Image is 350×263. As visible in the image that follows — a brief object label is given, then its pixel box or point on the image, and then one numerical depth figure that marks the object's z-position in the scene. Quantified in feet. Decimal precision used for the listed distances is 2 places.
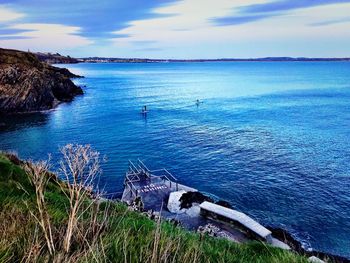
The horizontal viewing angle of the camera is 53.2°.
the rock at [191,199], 115.55
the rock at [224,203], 123.03
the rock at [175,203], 113.09
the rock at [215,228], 92.84
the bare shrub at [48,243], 17.63
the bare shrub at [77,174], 18.01
